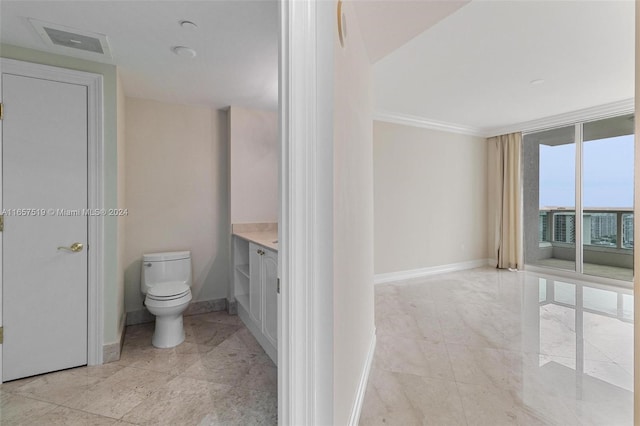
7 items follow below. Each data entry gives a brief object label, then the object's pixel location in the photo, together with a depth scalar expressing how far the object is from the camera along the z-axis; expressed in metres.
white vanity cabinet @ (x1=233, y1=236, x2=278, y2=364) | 2.13
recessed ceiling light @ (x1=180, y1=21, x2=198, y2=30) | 1.77
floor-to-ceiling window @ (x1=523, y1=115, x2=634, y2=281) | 4.18
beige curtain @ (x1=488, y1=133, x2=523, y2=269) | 5.03
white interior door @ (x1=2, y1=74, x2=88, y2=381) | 2.01
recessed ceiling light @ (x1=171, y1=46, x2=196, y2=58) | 2.05
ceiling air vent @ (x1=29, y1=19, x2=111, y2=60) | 1.81
